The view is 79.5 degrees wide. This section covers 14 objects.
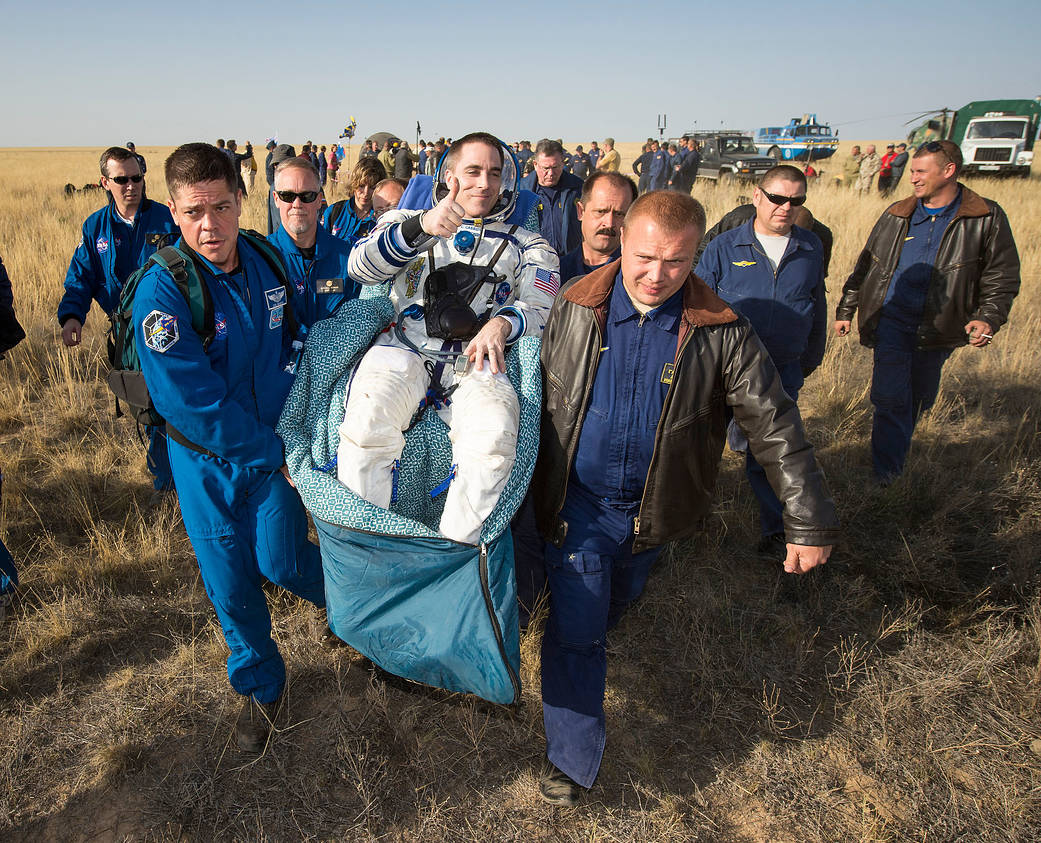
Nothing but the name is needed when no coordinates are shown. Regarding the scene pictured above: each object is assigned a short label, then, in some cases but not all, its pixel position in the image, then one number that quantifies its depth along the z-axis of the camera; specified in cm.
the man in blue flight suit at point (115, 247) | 420
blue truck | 2638
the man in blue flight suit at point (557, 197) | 638
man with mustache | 361
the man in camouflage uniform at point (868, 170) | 1603
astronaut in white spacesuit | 227
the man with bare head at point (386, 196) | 505
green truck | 1989
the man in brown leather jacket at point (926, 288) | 412
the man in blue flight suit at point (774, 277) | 375
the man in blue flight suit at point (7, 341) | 315
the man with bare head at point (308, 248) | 310
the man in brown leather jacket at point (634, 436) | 214
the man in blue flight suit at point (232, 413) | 225
